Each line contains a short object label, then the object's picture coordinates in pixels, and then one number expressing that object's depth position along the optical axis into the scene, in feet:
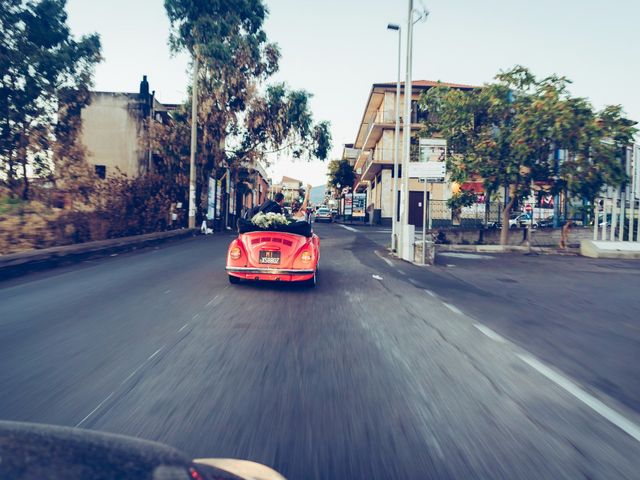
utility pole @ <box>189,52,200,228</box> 90.99
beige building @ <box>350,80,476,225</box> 151.23
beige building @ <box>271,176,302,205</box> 543.39
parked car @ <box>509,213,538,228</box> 116.83
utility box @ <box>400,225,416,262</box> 54.54
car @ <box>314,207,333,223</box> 188.03
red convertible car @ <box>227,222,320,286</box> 29.99
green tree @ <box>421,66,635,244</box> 63.57
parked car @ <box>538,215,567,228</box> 79.56
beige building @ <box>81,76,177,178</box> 110.42
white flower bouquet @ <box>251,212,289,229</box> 32.40
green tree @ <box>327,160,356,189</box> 249.34
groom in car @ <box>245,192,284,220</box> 34.69
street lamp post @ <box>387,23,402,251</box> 63.16
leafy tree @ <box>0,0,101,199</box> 67.26
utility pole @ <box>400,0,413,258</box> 57.93
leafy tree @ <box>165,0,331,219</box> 101.55
